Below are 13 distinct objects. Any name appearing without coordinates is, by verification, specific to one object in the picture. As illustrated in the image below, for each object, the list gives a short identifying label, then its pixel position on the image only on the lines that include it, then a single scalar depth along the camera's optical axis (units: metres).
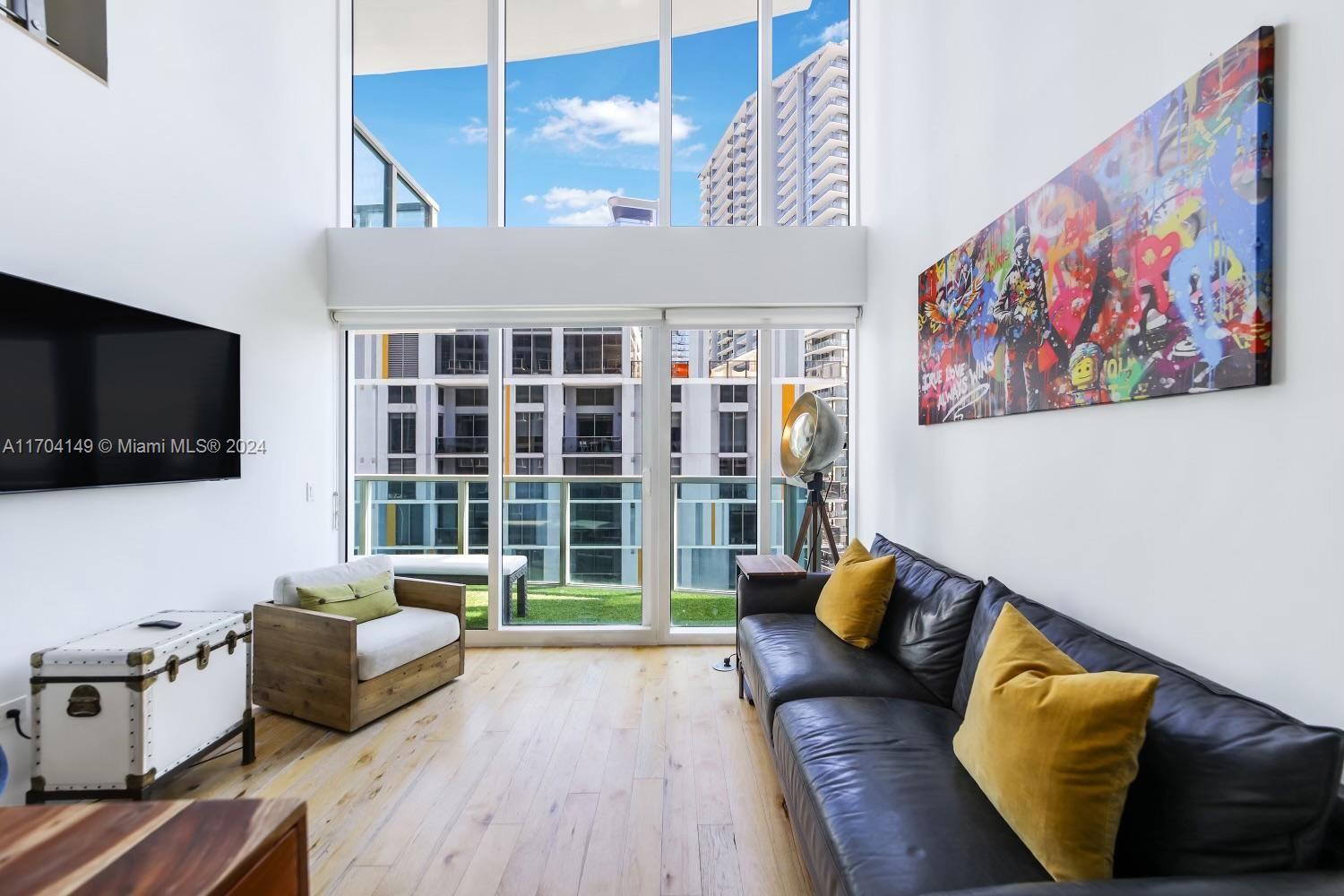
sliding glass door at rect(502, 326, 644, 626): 4.09
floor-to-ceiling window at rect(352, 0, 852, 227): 4.02
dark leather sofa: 1.04
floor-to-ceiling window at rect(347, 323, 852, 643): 4.07
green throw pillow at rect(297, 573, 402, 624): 3.00
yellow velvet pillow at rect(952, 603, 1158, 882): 1.18
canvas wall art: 1.28
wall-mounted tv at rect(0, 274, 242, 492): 2.03
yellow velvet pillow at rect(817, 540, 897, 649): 2.59
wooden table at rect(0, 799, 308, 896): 0.86
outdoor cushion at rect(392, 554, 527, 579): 4.11
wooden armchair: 2.79
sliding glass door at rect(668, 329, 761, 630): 4.10
